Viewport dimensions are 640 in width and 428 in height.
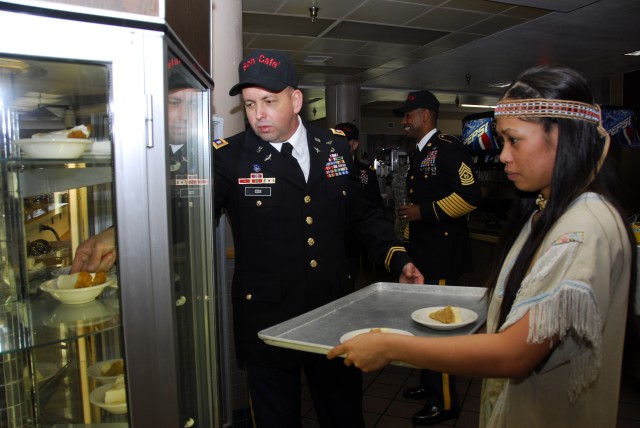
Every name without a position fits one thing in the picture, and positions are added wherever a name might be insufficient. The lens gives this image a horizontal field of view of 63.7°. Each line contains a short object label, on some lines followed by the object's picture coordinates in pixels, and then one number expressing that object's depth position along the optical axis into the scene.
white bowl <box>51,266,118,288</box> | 1.08
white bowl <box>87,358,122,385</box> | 1.25
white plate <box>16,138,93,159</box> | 1.05
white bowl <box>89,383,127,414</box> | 1.21
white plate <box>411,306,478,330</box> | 1.38
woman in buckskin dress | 0.97
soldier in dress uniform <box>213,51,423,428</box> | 1.77
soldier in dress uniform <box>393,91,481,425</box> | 2.76
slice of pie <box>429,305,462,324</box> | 1.42
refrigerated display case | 0.94
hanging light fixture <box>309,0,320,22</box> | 5.06
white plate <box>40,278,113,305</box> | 1.16
